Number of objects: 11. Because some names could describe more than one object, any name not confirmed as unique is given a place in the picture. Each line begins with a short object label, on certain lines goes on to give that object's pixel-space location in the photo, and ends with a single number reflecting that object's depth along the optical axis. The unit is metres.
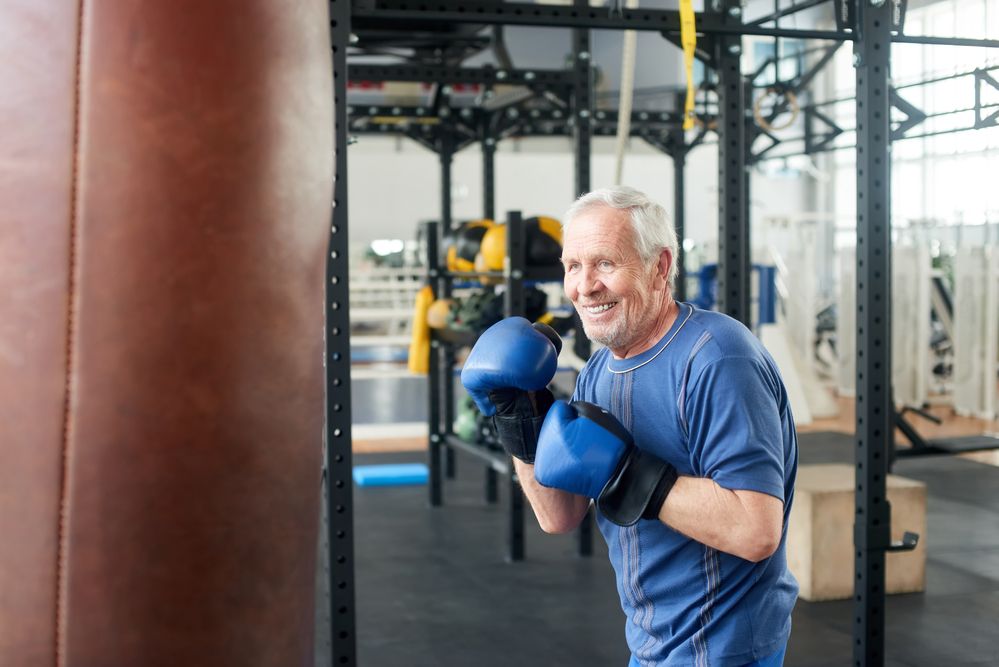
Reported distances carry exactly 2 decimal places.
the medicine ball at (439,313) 5.79
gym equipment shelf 4.69
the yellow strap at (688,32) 2.69
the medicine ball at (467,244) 5.52
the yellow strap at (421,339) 6.05
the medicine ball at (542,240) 4.75
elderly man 1.55
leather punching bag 0.71
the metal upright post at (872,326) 2.91
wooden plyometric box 4.27
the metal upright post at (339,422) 2.37
